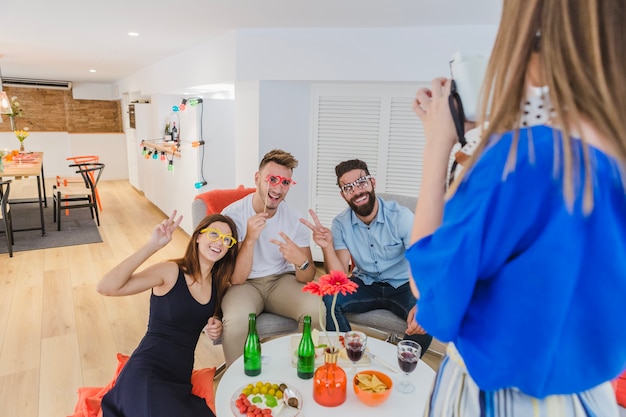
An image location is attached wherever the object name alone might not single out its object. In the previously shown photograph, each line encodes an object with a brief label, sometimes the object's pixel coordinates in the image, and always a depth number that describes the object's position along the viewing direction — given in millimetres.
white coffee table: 1416
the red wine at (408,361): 1473
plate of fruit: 1372
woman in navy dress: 1512
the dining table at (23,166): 4496
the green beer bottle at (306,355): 1579
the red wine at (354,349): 1518
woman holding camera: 508
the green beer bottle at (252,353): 1577
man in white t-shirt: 2127
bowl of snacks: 1424
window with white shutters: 3635
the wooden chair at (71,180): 5537
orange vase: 1425
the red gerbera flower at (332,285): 1422
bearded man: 2322
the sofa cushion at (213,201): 2742
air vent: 8625
